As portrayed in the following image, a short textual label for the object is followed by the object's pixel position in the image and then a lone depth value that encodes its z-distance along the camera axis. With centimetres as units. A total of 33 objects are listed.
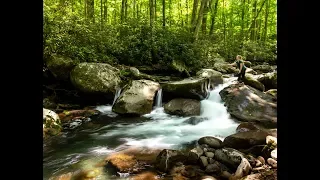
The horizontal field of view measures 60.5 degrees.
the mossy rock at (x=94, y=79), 1077
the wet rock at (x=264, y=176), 438
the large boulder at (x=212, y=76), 1325
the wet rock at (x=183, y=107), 1073
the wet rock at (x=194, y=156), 592
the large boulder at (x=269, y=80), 1241
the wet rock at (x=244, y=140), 646
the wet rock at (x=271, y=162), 541
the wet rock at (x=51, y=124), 827
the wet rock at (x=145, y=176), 539
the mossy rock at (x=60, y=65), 1072
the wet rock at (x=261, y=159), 569
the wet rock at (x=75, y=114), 974
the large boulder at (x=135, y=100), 1056
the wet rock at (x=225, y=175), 524
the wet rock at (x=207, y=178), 512
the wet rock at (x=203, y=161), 572
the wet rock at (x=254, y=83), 1199
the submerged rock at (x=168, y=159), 573
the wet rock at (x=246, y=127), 799
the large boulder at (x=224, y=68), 1802
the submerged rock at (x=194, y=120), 981
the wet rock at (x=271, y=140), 606
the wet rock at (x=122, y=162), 586
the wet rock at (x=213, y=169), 547
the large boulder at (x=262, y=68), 1889
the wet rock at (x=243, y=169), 511
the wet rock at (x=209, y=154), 599
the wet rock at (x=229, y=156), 557
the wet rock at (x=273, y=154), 560
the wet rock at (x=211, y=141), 670
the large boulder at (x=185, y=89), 1116
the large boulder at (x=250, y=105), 914
